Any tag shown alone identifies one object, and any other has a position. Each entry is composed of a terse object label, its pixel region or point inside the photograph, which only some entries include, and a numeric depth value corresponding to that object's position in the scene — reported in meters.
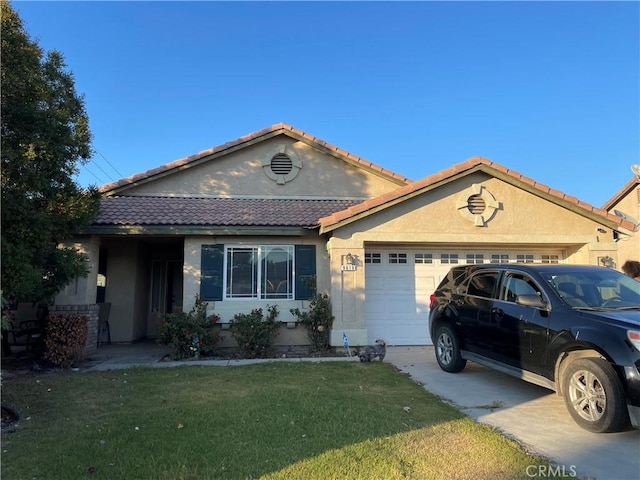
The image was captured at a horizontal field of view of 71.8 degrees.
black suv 4.55
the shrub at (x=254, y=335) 9.61
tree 6.42
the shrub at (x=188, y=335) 9.45
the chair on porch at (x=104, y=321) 11.21
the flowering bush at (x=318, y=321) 9.94
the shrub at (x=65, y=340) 8.73
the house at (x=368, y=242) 10.05
